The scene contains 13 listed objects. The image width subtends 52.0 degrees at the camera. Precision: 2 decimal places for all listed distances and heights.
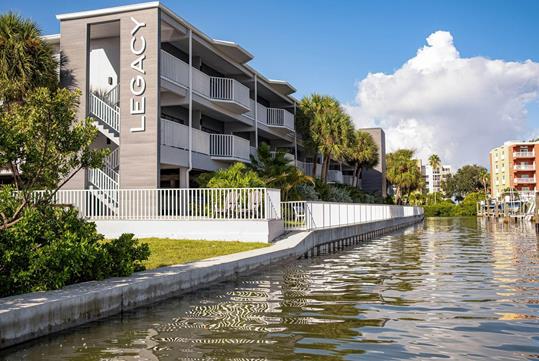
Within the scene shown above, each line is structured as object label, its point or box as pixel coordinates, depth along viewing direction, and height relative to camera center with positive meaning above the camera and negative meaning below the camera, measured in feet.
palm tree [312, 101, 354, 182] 132.16 +17.93
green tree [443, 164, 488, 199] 399.03 +17.62
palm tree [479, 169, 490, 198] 387.39 +19.18
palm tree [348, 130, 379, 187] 189.06 +18.36
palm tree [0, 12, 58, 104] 70.64 +20.22
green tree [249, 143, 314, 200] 89.56 +5.98
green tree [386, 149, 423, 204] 246.68 +15.98
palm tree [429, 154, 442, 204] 431.84 +35.53
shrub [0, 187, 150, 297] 26.63 -2.16
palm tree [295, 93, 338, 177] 133.62 +22.44
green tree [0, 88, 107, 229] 30.22 +4.00
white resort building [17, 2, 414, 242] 63.26 +11.88
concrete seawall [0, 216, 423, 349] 21.95 -4.16
